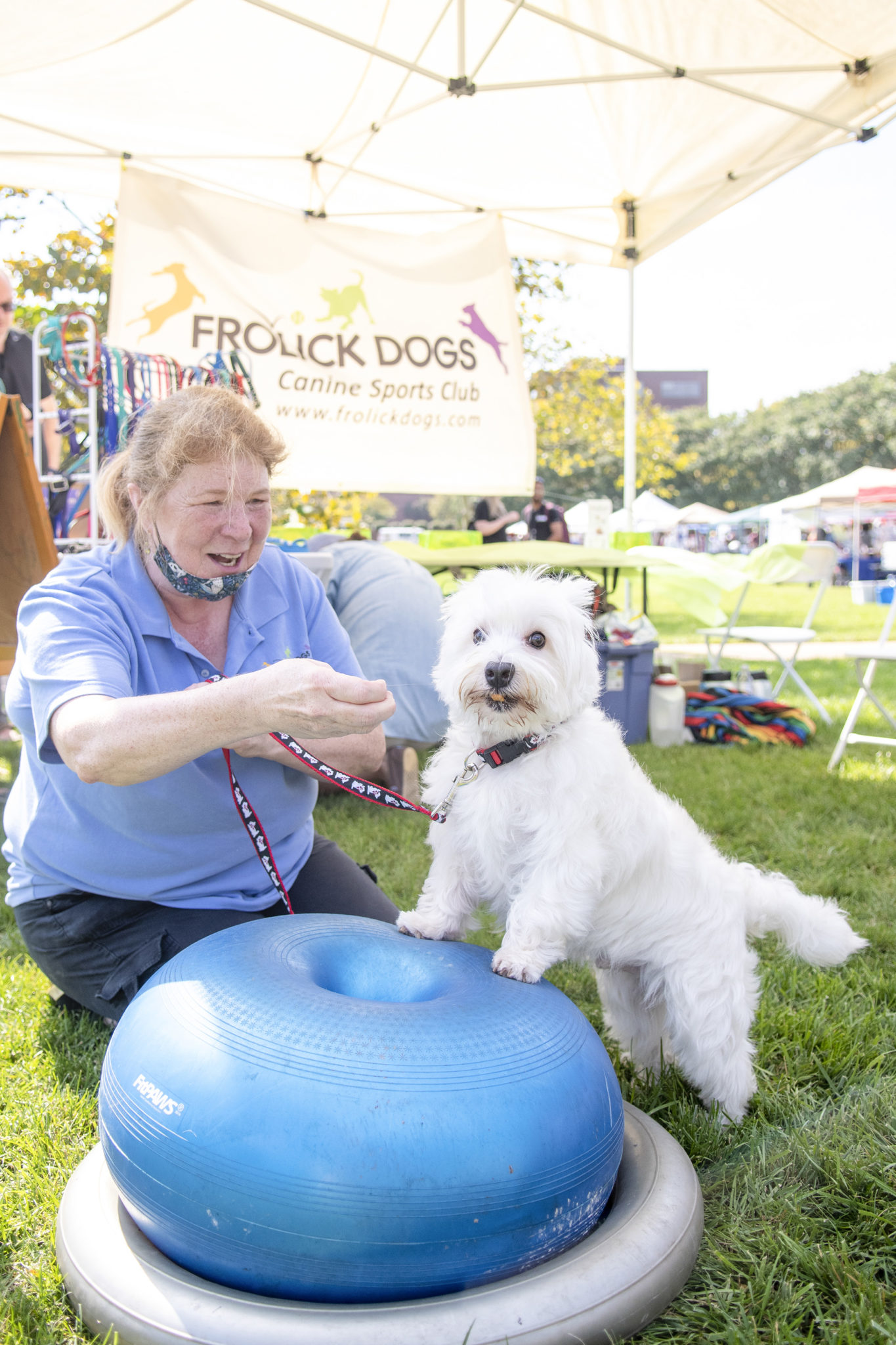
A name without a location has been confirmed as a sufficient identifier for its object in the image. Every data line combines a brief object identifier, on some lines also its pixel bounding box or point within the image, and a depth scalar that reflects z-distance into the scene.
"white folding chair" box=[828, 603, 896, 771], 5.37
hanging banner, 6.23
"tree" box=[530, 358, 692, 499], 14.66
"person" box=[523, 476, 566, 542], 10.99
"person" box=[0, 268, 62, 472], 5.00
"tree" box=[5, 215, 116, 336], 10.74
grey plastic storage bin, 6.30
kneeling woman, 2.00
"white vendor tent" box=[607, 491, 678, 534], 33.19
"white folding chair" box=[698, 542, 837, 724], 7.44
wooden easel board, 3.43
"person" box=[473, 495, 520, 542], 9.45
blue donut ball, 1.35
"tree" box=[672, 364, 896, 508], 52.97
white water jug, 6.46
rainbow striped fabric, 6.45
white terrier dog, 1.88
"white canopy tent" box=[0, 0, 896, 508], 5.32
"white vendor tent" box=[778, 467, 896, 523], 15.43
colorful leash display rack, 3.89
